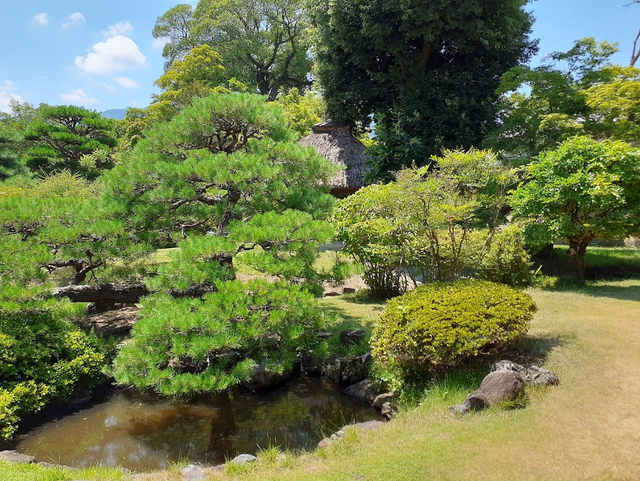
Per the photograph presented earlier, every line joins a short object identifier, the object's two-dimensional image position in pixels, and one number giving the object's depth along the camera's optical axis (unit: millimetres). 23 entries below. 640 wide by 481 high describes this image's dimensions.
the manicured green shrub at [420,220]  6375
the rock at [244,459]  3908
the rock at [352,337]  6578
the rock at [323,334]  6723
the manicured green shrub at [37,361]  4973
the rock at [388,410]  5116
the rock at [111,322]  7492
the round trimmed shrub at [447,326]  4762
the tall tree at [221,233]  4543
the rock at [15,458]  3943
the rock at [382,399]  5332
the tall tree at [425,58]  13430
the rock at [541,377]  4621
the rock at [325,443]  4121
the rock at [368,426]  4418
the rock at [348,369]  6090
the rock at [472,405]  4250
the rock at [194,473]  3642
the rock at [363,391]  5668
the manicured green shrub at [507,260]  9086
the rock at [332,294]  9947
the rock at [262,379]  6055
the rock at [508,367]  4695
